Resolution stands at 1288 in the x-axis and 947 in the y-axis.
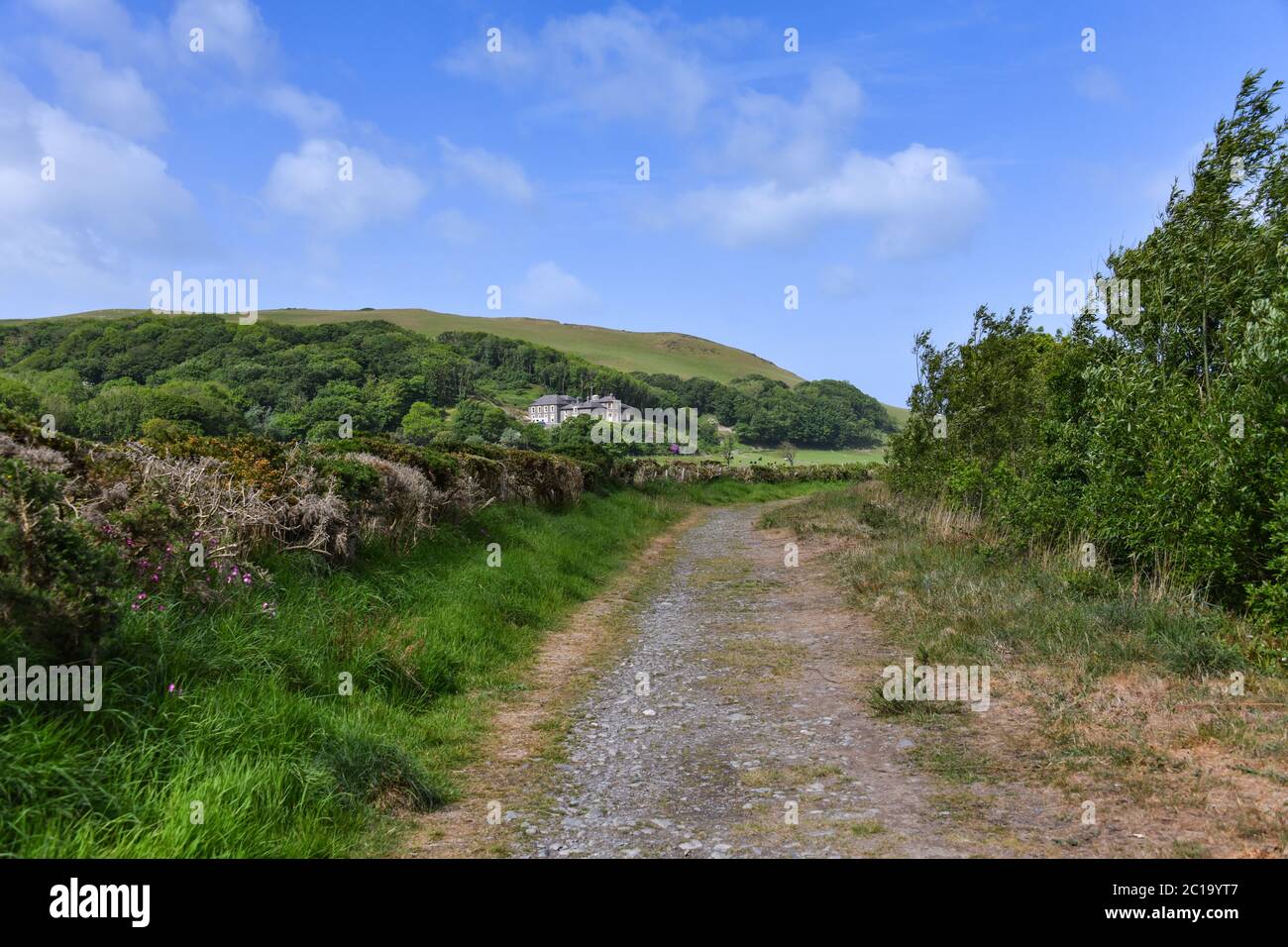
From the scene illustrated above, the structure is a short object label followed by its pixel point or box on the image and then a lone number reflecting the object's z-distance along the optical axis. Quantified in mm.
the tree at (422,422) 65750
